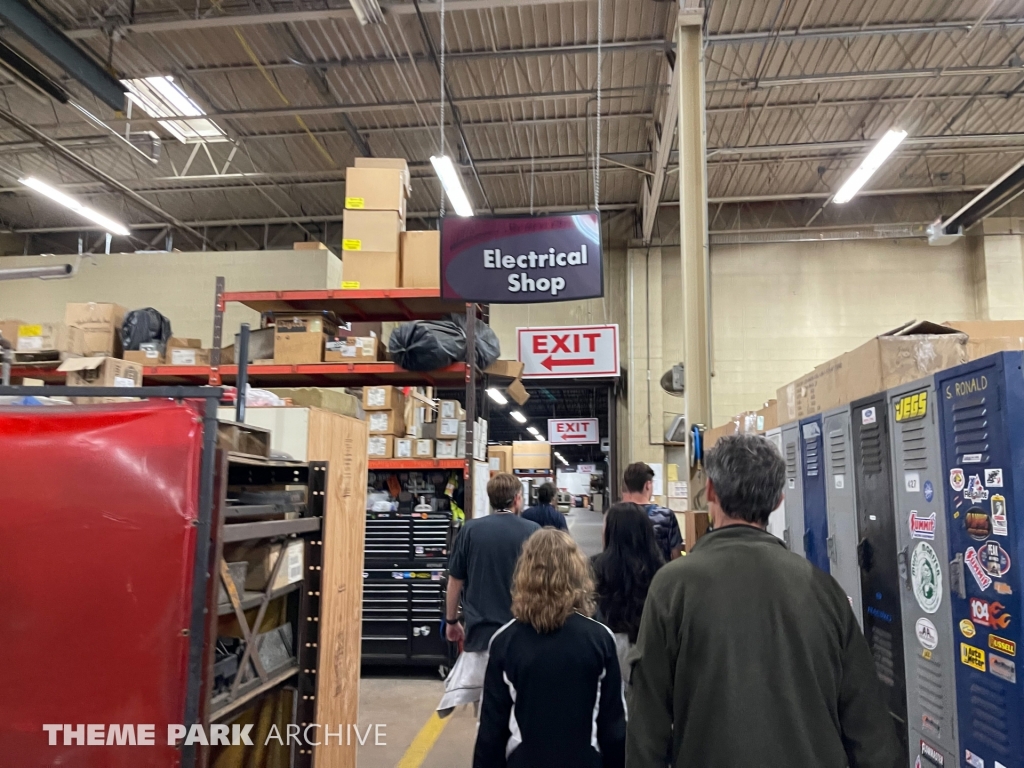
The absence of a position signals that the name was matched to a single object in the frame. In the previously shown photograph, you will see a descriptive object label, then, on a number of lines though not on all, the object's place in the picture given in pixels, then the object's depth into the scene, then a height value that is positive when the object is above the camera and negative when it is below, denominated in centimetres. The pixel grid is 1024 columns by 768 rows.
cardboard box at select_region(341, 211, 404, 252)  598 +198
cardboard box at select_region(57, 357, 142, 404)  402 +52
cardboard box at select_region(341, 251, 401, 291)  594 +163
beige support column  541 +196
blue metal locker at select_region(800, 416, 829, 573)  321 -14
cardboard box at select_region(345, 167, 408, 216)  605 +239
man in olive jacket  162 -49
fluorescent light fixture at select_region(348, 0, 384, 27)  648 +428
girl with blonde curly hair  217 -71
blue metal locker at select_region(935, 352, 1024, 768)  182 -22
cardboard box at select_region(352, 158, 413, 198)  618 +268
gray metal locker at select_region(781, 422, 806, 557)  353 -14
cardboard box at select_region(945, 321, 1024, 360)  285 +55
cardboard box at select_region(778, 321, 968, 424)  281 +45
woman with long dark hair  342 -53
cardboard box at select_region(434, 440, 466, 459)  650 +12
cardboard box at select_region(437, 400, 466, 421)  665 +50
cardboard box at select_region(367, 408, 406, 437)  641 +37
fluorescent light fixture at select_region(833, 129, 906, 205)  783 +367
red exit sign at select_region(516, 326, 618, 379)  1071 +175
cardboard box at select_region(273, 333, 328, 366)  607 +98
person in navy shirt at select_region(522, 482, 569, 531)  583 -42
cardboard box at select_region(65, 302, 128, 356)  633 +124
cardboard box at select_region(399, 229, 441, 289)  593 +174
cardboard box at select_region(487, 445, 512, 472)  1155 +11
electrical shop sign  438 +130
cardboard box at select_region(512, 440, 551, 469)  1418 +15
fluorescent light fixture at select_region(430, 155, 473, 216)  819 +351
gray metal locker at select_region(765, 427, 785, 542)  391 -30
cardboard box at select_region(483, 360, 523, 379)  667 +92
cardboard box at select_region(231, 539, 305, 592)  244 -36
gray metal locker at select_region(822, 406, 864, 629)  284 -17
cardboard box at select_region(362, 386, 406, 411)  646 +59
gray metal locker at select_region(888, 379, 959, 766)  214 -34
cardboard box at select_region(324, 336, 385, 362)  608 +98
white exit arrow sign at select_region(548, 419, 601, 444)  1477 +68
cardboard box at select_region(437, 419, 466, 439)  653 +32
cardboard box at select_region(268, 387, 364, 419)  407 +38
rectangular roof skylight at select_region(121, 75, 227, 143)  849 +461
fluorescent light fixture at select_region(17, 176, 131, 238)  907 +352
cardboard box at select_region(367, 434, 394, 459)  640 +14
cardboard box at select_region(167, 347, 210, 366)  630 +94
